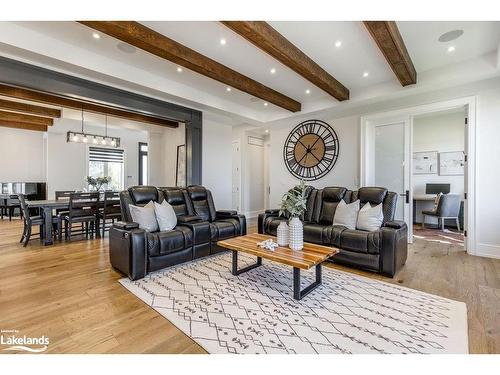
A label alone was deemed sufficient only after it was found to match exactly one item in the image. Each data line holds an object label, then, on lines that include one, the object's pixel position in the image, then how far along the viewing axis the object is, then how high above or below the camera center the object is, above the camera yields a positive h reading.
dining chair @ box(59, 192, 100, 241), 4.54 -0.51
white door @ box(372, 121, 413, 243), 4.58 +0.47
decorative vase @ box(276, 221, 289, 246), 2.82 -0.56
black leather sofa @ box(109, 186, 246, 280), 2.83 -0.63
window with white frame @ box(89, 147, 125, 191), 8.31 +0.69
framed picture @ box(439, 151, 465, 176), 5.80 +0.56
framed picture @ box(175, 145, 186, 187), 6.60 +0.47
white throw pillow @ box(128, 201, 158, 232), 3.27 -0.44
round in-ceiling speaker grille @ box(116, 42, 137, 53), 3.15 +1.78
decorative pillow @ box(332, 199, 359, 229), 3.60 -0.42
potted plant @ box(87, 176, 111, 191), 5.70 +0.08
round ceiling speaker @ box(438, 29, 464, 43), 2.87 +1.80
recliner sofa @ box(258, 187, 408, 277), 2.97 -0.62
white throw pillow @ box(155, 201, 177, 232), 3.36 -0.44
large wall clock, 5.49 +0.84
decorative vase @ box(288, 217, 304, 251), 2.67 -0.53
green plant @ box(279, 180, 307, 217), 2.74 -0.20
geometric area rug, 1.73 -1.09
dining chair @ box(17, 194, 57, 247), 4.19 -0.63
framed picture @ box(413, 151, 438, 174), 6.14 +0.62
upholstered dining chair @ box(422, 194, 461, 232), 5.32 -0.44
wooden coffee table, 2.31 -0.69
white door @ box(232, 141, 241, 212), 7.58 +0.30
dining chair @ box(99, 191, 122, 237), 4.97 -0.49
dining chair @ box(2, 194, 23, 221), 6.76 -0.55
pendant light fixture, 5.38 +1.04
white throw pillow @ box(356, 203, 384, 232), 3.37 -0.44
